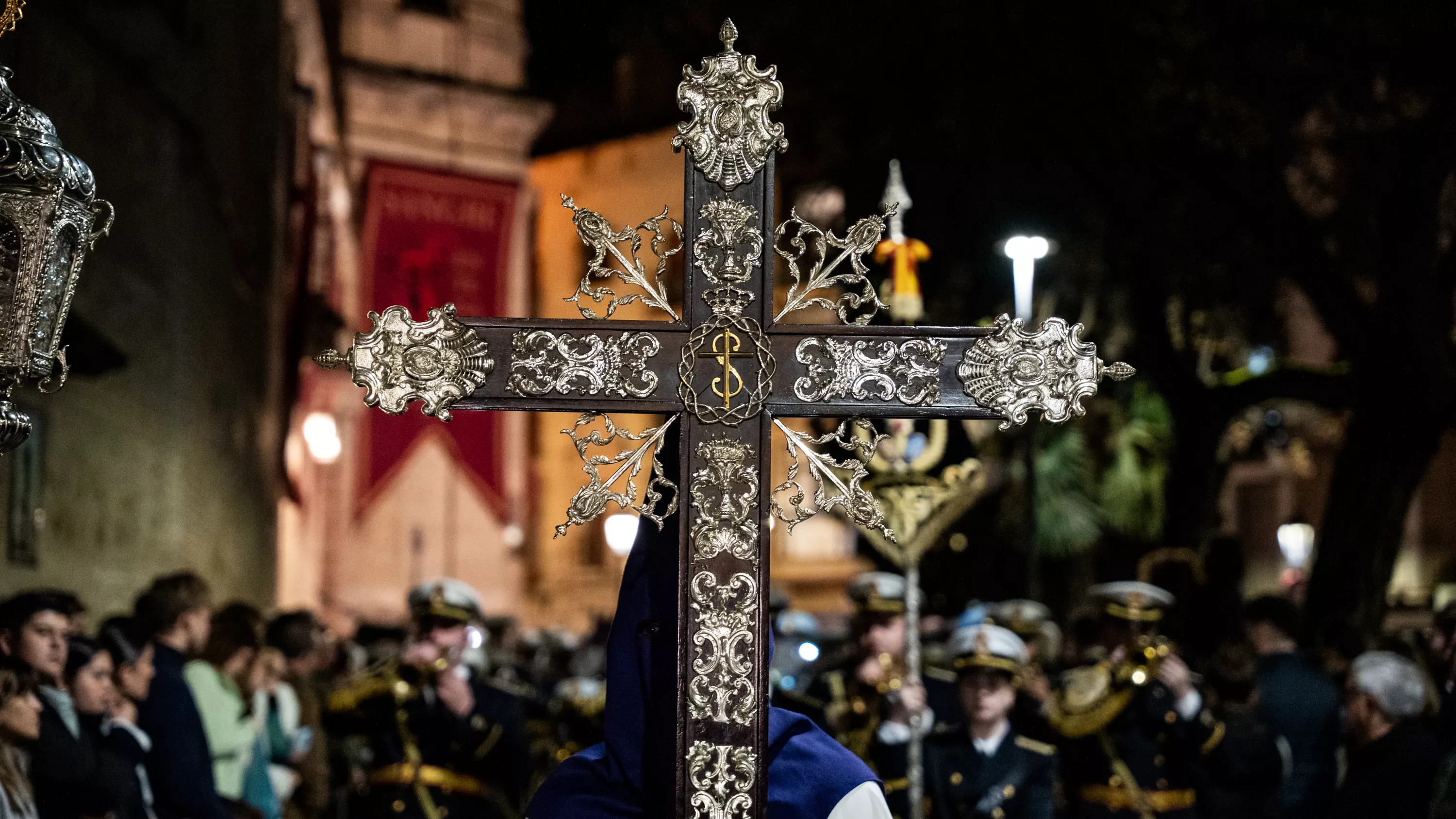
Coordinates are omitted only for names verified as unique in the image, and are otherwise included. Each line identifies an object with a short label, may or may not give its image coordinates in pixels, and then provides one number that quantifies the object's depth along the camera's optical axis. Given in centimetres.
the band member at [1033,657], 834
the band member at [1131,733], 805
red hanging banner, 2150
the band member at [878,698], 749
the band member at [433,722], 806
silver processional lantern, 349
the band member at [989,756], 726
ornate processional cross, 384
